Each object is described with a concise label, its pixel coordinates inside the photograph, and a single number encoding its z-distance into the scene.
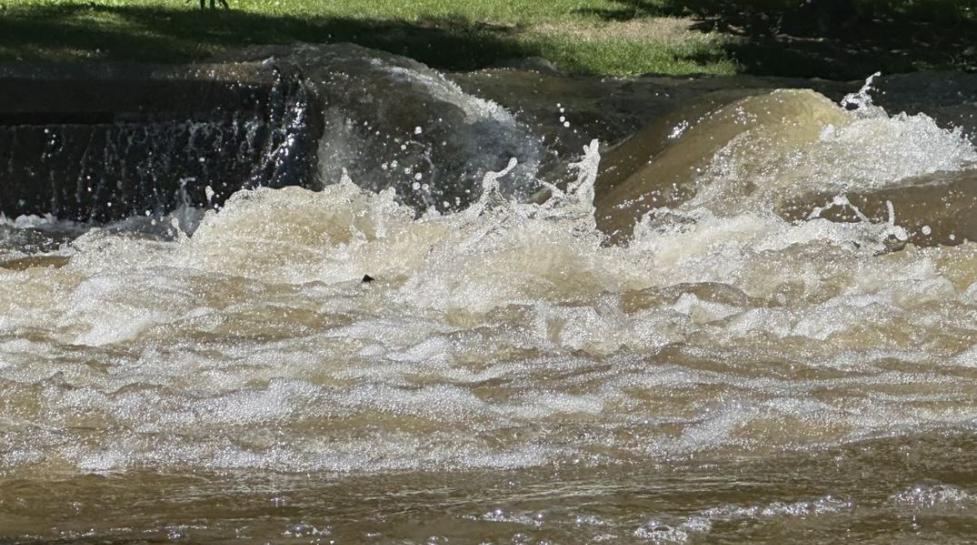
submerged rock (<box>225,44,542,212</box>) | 19.04
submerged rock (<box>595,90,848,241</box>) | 15.27
